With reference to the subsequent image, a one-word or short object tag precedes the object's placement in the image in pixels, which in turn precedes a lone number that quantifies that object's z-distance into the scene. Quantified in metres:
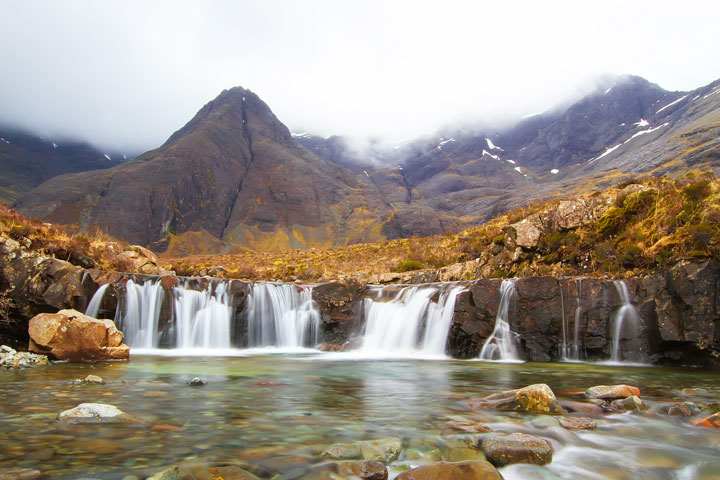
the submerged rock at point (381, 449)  4.83
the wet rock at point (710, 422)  6.30
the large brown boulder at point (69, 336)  12.33
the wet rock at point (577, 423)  6.16
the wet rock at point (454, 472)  3.93
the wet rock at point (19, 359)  11.05
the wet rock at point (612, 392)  8.02
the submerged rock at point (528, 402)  7.10
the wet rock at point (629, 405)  7.33
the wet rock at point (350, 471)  4.27
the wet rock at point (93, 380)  9.12
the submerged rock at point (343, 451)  4.87
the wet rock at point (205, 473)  3.92
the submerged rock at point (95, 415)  6.00
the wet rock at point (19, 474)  3.96
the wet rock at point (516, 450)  4.76
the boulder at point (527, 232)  20.95
